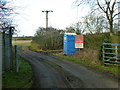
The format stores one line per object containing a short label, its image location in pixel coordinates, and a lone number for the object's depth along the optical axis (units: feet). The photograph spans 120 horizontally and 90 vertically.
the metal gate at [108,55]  33.42
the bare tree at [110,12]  51.49
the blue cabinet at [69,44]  62.49
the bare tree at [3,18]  35.69
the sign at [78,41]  53.06
